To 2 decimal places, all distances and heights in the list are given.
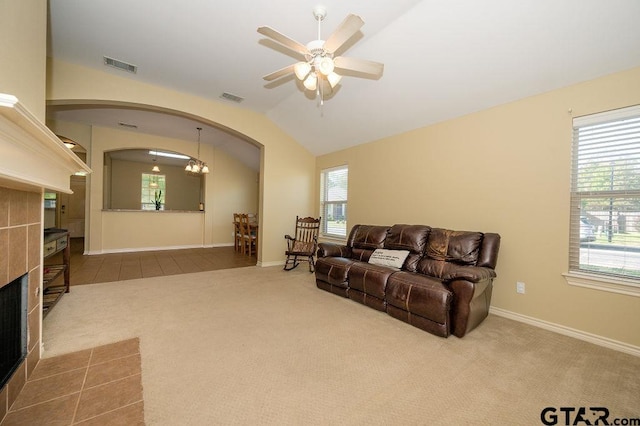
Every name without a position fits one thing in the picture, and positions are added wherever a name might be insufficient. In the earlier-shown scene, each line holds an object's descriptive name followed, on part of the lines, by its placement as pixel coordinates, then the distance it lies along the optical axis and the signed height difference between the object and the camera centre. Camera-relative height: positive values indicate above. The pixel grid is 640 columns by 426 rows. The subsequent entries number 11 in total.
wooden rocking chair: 4.58 -0.64
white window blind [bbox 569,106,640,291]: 2.14 +0.17
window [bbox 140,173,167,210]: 9.17 +0.66
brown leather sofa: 2.27 -0.70
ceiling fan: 1.81 +1.29
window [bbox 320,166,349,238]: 5.16 +0.20
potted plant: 7.37 +0.27
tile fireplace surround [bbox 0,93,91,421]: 0.99 +0.05
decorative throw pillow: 3.14 -0.60
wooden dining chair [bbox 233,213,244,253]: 6.62 -0.73
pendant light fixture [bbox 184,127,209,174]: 6.01 +0.99
